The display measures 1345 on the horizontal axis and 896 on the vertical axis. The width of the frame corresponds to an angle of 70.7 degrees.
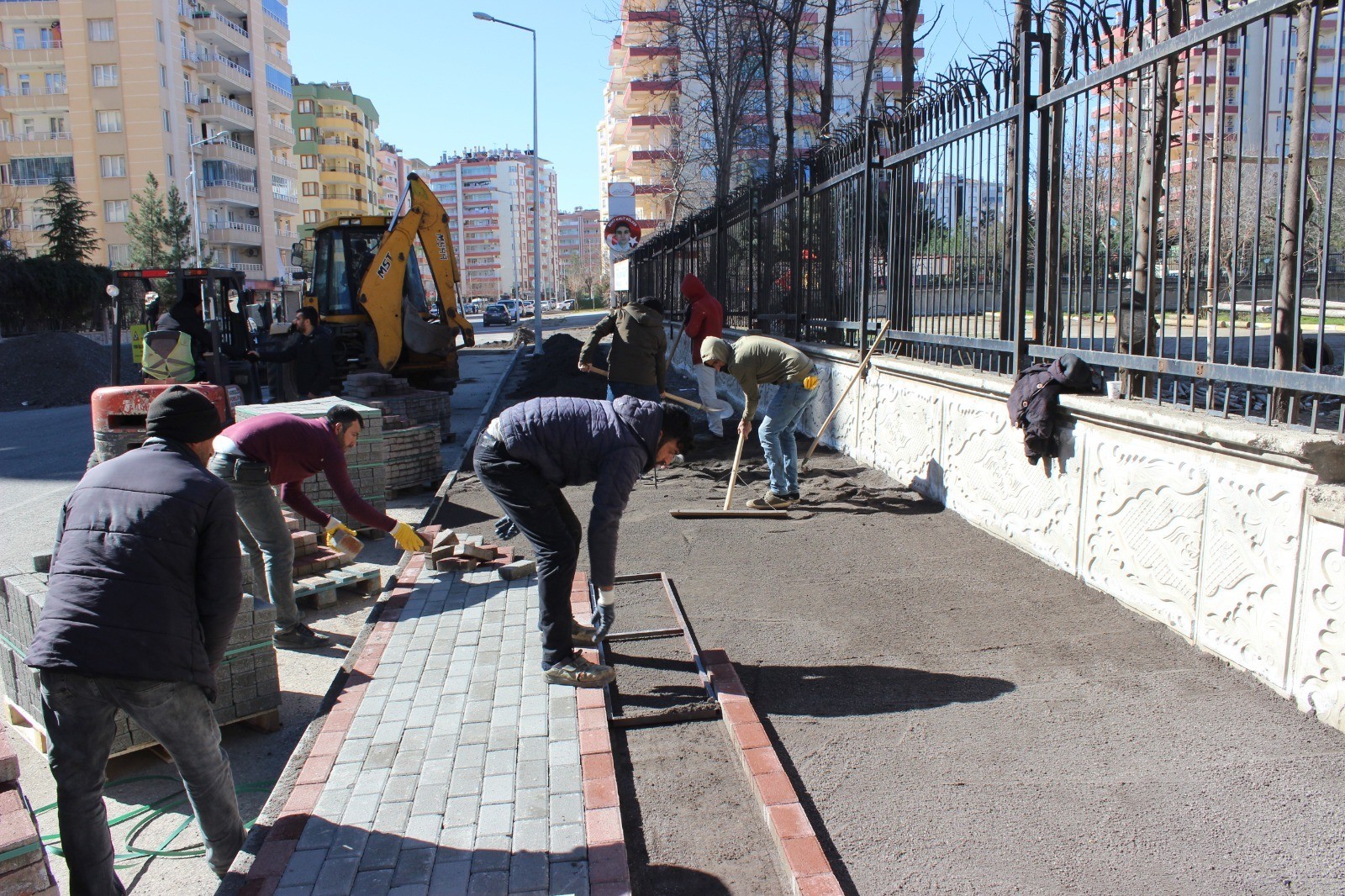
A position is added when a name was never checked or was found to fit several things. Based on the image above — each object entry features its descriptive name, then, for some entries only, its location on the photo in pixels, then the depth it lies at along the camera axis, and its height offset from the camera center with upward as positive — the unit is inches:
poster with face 727.7 +76.0
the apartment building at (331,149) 3230.8 +660.4
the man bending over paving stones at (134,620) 109.2 -32.6
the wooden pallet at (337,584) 227.6 -60.1
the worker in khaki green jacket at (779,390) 306.8 -19.1
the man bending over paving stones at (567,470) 160.1 -23.4
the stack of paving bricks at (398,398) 426.6 -28.3
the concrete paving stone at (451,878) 111.0 -64.3
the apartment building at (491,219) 6609.3 +828.0
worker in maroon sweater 194.2 -29.5
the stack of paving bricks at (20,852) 95.7 -51.6
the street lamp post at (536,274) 1067.3 +74.4
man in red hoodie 442.0 +5.7
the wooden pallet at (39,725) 154.7 -65.5
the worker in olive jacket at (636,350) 367.2 -6.9
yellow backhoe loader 522.9 +25.3
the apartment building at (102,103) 1993.1 +512.8
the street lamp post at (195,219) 1930.4 +252.0
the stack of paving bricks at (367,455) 306.3 -38.1
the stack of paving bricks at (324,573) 229.9 -59.1
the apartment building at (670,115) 868.6 +333.8
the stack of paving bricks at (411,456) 357.7 -45.4
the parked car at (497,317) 2446.7 +47.1
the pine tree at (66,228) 1472.7 +179.3
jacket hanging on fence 212.7 -16.4
